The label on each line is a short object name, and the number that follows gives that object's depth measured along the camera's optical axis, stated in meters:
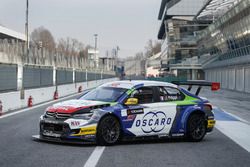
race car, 11.96
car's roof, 13.40
